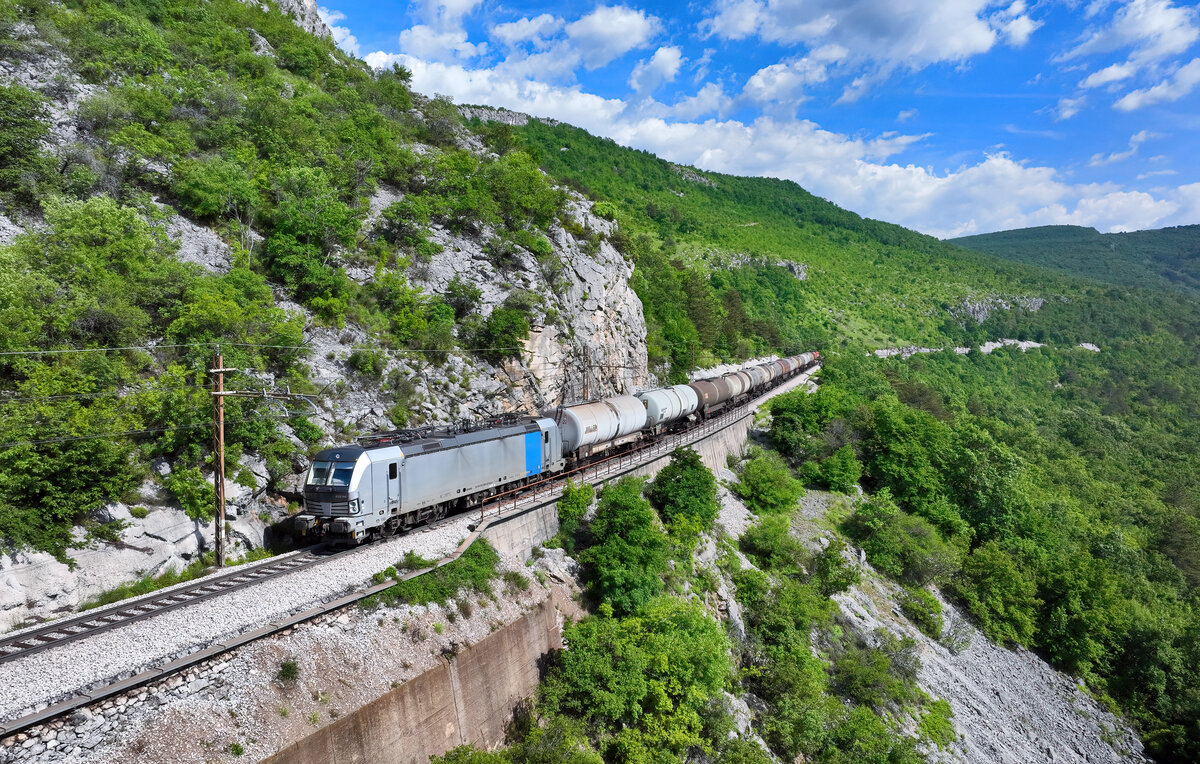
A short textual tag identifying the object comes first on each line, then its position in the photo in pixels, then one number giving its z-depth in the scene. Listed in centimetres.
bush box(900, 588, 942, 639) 3031
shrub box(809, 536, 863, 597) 2828
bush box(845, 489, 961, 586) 3335
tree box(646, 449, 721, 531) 2717
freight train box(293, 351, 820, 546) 1717
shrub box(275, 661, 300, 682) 1186
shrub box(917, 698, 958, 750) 2342
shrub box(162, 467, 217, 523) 1709
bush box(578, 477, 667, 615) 2120
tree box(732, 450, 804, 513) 3556
